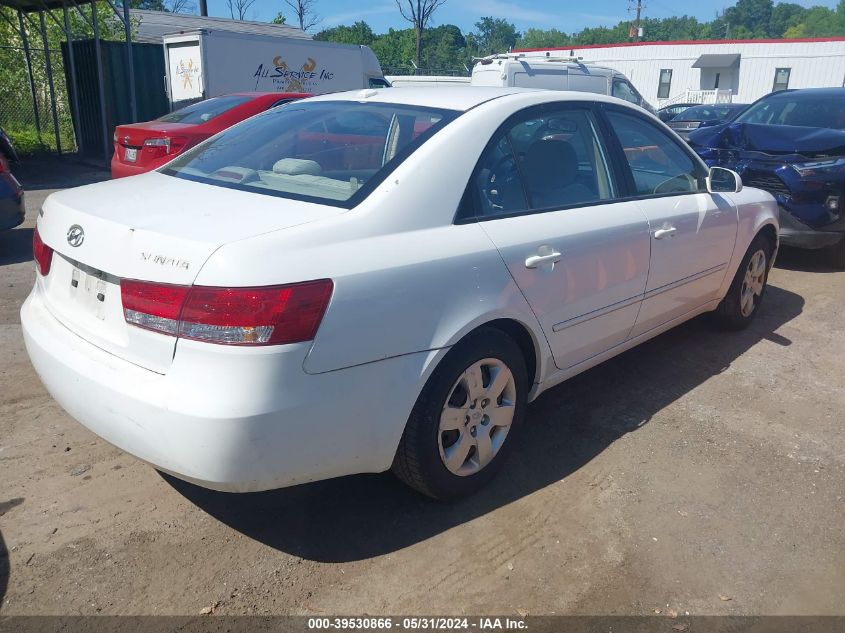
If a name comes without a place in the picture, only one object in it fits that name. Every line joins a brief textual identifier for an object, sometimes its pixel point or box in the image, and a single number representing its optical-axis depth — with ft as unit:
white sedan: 7.66
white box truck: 48.24
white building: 116.67
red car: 27.66
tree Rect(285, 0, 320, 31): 133.39
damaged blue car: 22.40
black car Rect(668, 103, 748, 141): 66.82
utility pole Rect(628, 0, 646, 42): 187.17
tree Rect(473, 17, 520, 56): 323.57
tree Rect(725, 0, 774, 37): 415.85
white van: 43.57
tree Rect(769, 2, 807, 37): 407.28
